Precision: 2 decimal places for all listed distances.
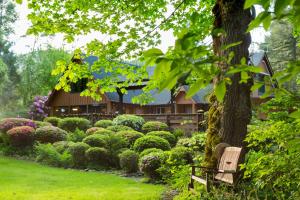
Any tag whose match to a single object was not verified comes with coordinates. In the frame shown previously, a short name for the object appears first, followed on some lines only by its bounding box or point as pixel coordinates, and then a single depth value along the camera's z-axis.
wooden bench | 6.30
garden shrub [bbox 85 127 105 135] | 21.99
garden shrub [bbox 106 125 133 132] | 22.04
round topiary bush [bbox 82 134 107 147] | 18.16
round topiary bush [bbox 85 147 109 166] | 17.08
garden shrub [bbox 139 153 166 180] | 13.62
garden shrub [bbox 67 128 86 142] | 21.16
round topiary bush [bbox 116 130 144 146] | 19.48
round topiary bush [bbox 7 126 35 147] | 20.44
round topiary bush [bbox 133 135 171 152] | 17.25
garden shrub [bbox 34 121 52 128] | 23.28
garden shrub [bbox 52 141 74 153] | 18.84
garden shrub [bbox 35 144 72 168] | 17.58
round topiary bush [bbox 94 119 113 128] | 24.95
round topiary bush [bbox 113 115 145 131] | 24.33
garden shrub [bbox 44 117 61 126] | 26.48
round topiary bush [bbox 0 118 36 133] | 21.81
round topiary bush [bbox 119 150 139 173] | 15.77
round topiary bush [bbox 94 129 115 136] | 20.00
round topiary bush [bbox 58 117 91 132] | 25.20
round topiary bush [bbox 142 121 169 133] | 23.50
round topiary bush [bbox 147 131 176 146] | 20.04
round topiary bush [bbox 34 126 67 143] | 20.97
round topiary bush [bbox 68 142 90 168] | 17.38
